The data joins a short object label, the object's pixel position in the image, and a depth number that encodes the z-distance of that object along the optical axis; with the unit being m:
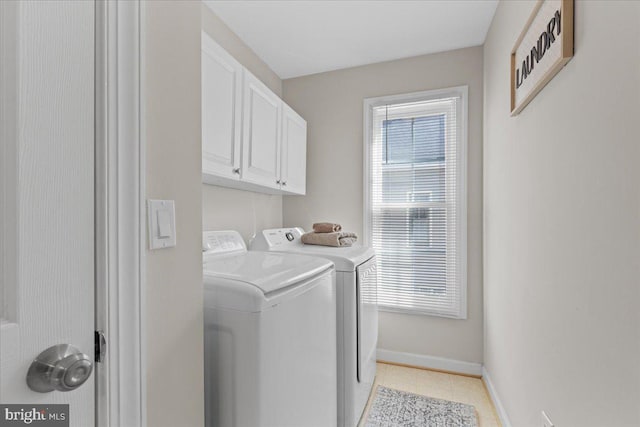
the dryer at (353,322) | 1.77
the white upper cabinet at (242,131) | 1.58
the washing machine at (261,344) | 1.00
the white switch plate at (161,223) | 0.73
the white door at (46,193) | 0.50
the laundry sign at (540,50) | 1.04
